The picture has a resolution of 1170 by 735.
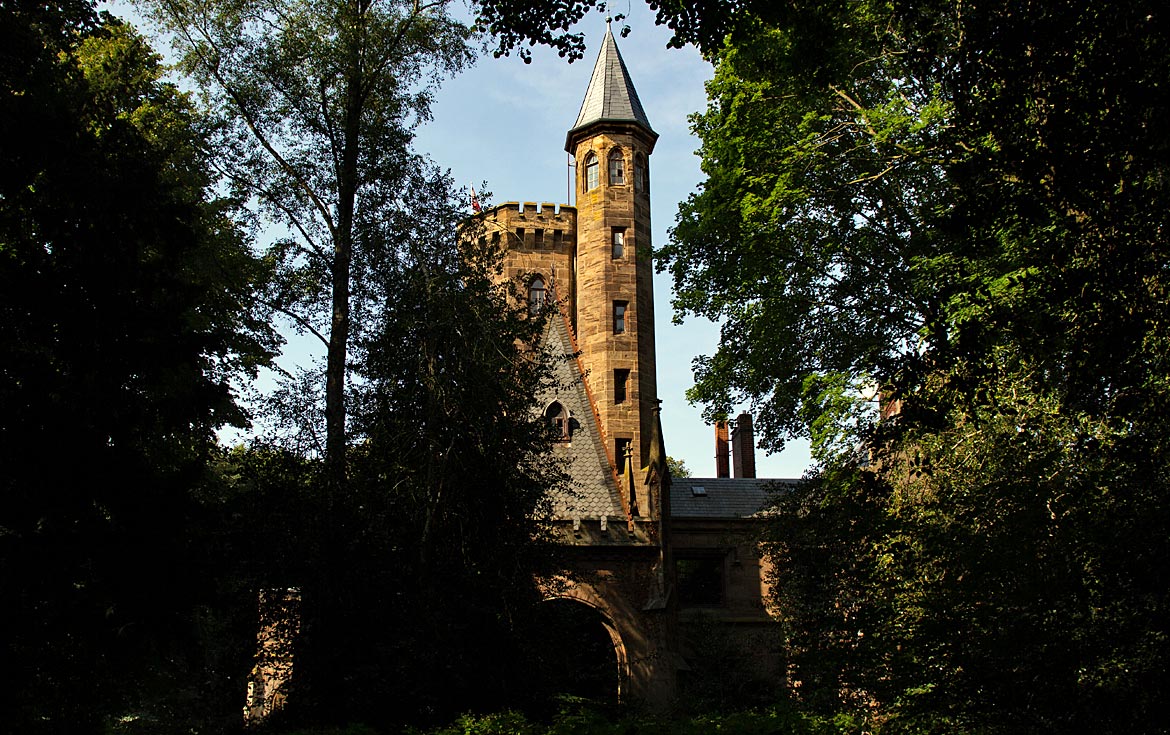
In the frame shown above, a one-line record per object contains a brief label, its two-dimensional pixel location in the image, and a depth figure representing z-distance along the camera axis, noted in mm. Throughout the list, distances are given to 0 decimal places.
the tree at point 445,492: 12945
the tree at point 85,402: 11016
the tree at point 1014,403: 6930
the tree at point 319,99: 18859
